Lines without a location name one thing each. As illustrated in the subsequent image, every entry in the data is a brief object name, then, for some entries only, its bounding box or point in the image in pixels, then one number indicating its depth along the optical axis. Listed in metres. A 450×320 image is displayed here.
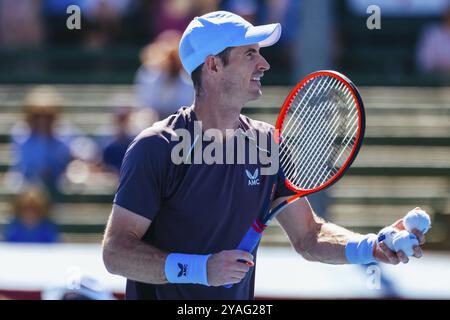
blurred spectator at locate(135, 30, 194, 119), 16.23
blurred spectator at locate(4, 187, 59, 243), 15.70
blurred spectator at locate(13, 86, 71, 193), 16.92
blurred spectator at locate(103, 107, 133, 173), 16.53
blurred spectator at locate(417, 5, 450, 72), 18.41
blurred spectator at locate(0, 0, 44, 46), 20.36
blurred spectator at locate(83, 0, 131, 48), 19.87
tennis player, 8.00
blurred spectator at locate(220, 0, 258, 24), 18.19
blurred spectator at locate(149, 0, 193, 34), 18.73
